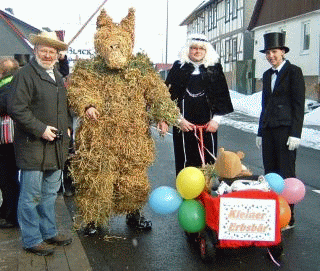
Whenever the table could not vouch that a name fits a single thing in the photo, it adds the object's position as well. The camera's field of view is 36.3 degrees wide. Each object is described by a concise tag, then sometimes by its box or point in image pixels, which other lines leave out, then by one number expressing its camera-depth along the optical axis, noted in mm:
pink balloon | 4832
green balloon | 4297
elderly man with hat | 4012
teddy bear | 4305
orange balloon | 4211
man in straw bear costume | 4598
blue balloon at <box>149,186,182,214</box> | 4449
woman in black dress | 5156
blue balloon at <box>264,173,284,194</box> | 4539
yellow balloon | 4344
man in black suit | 5062
